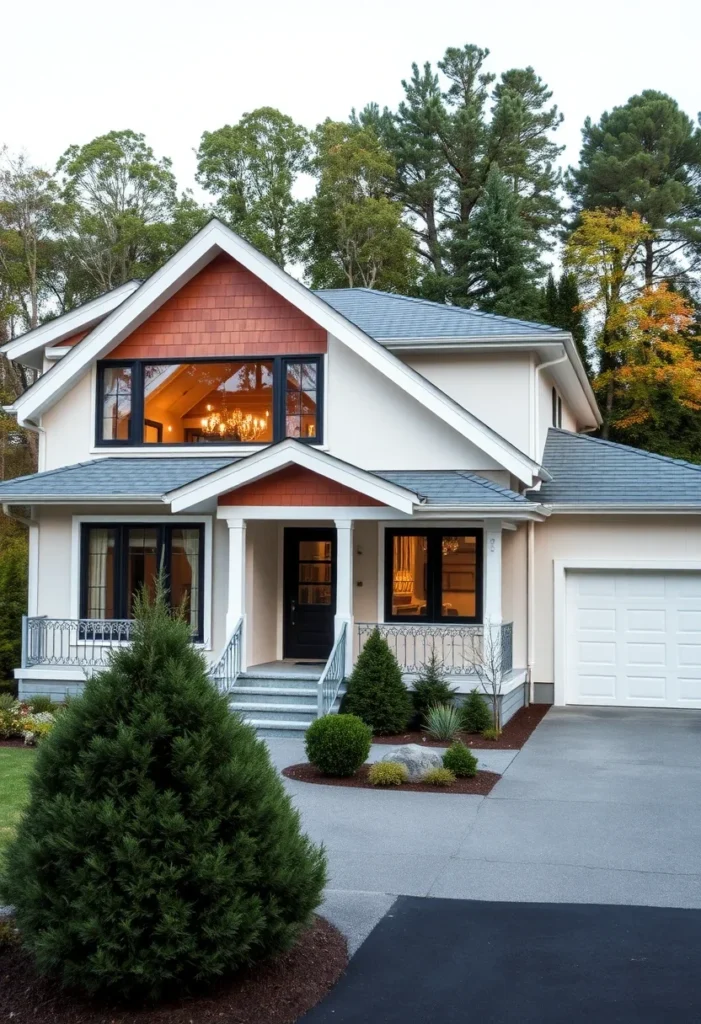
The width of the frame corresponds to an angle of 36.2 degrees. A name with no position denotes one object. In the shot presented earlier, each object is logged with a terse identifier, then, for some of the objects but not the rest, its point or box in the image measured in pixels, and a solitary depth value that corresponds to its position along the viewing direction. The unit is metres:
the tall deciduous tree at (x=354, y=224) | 39.53
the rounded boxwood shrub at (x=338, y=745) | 11.02
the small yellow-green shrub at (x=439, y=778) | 10.82
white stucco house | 15.59
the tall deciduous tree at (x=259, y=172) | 41.03
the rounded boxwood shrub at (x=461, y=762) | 11.06
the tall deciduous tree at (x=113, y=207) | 38.94
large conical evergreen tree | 5.04
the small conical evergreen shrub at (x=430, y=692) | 14.26
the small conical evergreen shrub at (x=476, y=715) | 13.91
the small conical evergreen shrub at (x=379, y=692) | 13.85
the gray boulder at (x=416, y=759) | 11.05
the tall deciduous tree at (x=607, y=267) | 33.28
